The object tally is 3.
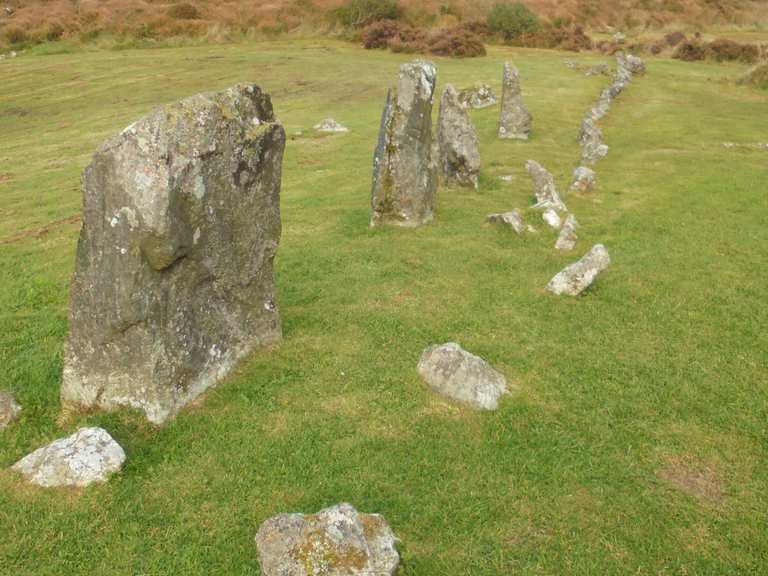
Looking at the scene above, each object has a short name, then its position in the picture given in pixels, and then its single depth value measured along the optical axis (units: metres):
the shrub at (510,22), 64.06
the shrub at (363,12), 67.56
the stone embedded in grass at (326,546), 5.61
